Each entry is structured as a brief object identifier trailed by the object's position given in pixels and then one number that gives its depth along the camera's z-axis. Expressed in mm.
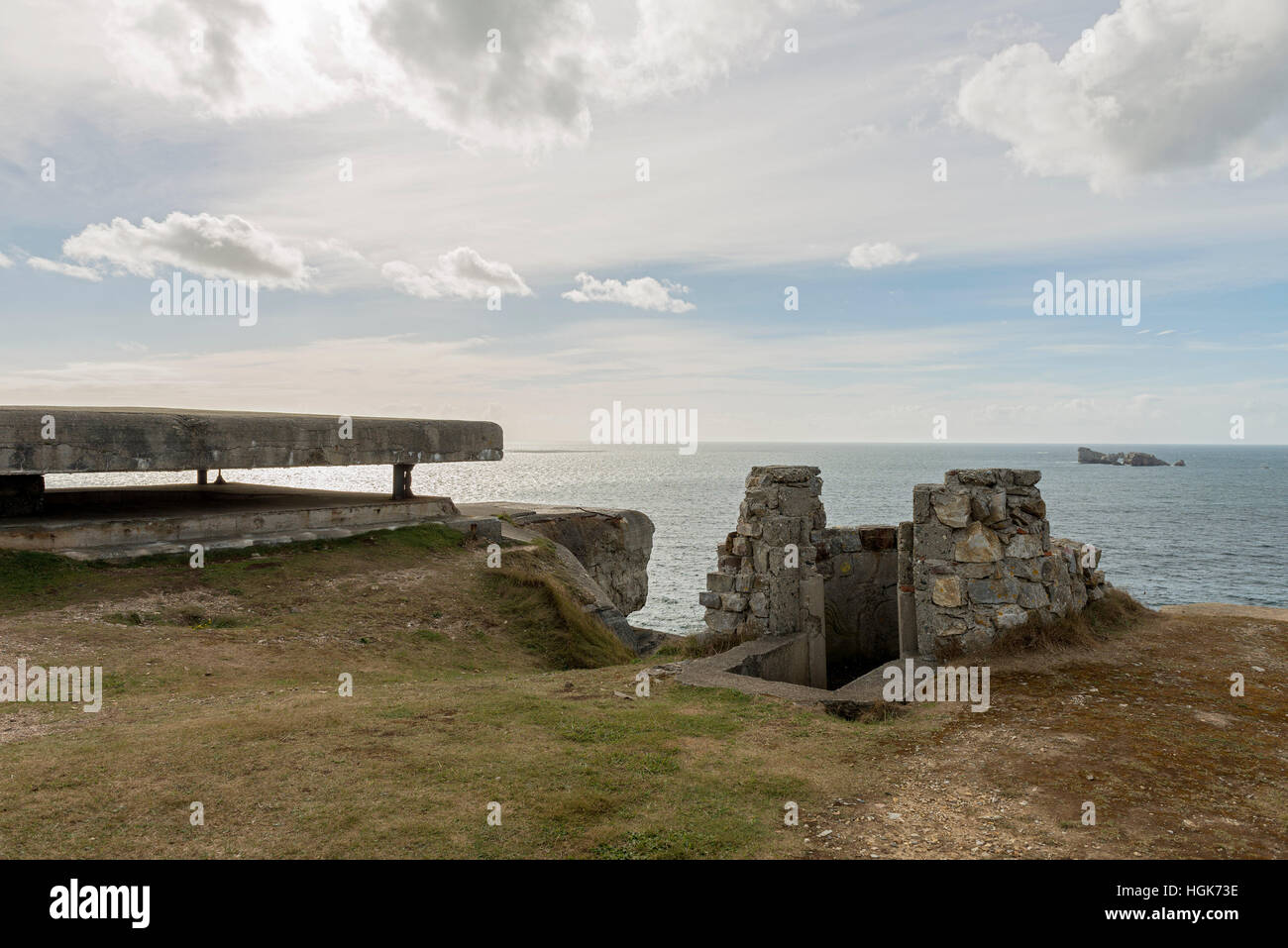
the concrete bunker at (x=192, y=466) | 11523
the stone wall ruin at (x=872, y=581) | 8539
